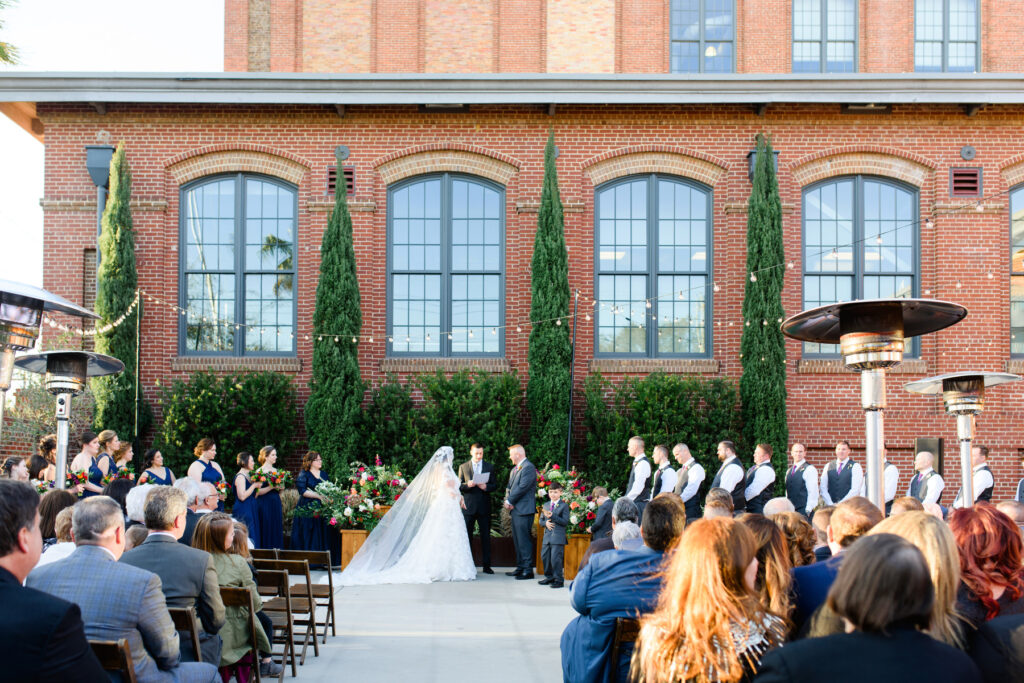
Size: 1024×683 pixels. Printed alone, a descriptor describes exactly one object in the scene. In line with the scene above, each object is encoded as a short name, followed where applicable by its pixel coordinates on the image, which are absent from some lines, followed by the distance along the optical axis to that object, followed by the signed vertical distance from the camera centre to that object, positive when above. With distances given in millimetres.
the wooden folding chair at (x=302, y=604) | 8414 -2093
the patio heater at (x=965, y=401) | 9328 -381
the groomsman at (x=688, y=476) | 13016 -1529
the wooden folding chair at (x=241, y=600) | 6539 -1614
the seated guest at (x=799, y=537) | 5266 -945
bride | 13312 -2506
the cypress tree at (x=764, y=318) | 15742 +700
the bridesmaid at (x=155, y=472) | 12134 -1424
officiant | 14203 -1905
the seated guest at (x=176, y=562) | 5719 -1192
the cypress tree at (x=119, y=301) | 15516 +894
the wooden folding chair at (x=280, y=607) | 7734 -2101
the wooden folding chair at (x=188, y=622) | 5449 -1475
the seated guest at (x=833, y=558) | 4176 -891
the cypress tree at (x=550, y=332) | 15750 +442
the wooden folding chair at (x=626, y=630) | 4898 -1337
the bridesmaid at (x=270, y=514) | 13688 -2162
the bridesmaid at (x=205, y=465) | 12680 -1394
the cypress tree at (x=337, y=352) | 15531 +98
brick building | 16453 +2519
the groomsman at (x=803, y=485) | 13789 -1731
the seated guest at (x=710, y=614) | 3523 -909
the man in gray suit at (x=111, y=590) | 4605 -1094
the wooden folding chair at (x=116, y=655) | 4441 -1349
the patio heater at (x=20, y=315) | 7430 +312
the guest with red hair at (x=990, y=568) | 4000 -842
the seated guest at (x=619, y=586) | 4809 -1112
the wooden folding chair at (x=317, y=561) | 9312 -1974
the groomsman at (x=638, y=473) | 13352 -1534
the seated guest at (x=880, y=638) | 2730 -776
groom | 13797 -2085
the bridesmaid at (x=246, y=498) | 13195 -1906
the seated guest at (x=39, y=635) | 3051 -870
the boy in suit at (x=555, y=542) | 12992 -2438
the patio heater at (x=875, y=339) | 7113 +167
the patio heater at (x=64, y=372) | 10274 -172
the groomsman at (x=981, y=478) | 12367 -1465
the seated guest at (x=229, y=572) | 6707 -1492
